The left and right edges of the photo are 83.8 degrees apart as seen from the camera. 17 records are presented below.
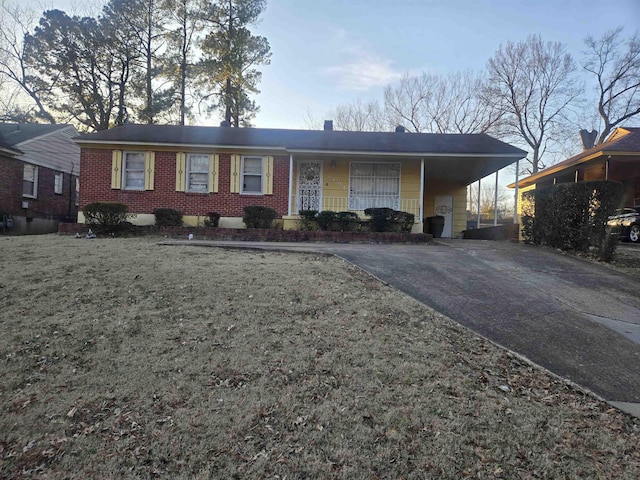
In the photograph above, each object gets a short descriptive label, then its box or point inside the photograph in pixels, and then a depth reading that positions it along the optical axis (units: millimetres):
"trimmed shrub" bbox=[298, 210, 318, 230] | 12195
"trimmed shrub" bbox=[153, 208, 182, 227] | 11688
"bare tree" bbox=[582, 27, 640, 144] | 26225
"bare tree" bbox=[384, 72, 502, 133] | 29688
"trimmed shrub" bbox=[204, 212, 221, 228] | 12055
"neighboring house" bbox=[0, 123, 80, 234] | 16109
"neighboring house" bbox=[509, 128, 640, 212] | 13117
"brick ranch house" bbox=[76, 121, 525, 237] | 12719
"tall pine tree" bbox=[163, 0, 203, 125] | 24406
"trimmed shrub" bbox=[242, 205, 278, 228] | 11945
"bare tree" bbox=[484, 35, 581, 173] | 28703
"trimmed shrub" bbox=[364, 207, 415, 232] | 11898
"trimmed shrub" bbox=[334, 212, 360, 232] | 12102
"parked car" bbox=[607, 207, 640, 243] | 13109
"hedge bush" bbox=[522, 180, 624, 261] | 8047
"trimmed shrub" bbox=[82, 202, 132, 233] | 10492
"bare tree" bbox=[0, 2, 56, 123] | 23547
